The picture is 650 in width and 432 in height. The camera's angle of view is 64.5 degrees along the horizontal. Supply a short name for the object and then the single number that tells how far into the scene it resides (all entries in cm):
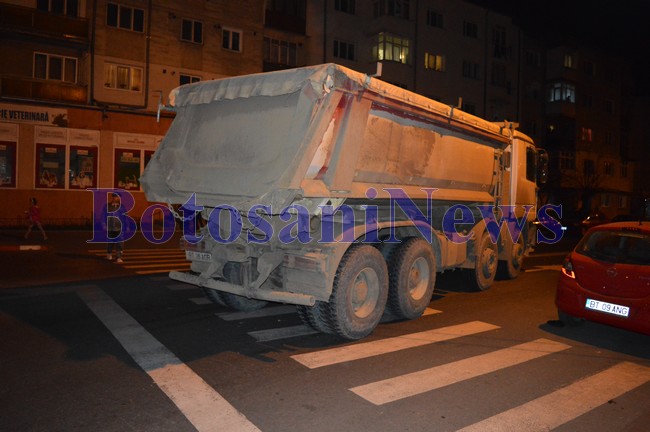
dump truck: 608
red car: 653
